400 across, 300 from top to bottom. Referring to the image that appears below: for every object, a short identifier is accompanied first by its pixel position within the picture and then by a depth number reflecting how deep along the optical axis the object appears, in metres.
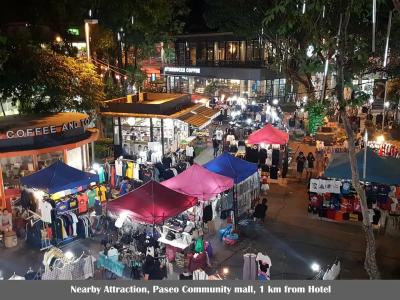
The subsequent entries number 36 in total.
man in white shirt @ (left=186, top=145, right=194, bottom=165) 23.84
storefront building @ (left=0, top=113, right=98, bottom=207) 17.59
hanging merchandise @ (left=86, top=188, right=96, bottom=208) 17.06
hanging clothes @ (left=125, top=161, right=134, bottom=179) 20.53
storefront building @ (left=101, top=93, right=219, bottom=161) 24.42
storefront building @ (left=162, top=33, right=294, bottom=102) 41.94
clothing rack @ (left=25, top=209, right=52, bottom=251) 15.10
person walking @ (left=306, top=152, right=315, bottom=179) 21.96
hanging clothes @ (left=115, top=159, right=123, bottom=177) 20.59
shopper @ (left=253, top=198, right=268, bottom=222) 16.61
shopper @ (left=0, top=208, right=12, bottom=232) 15.58
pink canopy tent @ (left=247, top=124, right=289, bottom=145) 22.36
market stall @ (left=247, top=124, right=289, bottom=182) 22.05
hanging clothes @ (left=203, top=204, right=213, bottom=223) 15.67
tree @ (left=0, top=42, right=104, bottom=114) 19.73
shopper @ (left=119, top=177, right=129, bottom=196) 18.88
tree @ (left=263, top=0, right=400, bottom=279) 11.87
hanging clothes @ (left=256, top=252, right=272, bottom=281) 12.03
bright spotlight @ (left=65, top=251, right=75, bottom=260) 12.34
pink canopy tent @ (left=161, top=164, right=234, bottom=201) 15.20
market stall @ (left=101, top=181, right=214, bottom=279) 13.29
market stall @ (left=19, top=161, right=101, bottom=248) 15.25
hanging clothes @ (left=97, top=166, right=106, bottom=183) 20.32
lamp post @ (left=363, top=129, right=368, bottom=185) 16.03
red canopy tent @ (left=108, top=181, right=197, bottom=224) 13.38
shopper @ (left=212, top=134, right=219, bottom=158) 26.08
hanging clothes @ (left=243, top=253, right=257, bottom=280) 12.02
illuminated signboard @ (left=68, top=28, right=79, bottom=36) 28.41
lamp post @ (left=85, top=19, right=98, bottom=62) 22.98
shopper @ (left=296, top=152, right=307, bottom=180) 21.83
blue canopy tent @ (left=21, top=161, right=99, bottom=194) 15.76
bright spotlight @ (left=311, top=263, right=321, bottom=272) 12.45
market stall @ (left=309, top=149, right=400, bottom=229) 16.14
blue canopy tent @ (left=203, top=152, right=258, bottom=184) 16.94
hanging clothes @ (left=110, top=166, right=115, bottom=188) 20.71
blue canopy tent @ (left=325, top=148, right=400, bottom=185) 16.02
